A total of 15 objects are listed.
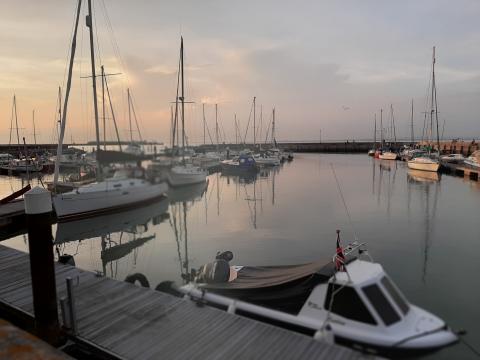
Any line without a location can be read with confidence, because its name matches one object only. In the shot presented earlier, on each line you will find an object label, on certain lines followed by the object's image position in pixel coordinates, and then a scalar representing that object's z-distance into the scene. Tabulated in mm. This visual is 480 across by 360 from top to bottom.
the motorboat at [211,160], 65475
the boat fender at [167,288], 11336
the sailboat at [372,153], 108962
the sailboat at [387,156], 89312
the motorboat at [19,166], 63162
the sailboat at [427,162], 58191
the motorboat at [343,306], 7578
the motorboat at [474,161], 55200
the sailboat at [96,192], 7473
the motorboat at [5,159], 74800
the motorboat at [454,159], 66625
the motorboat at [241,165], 64938
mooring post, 8031
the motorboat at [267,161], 76312
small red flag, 8913
